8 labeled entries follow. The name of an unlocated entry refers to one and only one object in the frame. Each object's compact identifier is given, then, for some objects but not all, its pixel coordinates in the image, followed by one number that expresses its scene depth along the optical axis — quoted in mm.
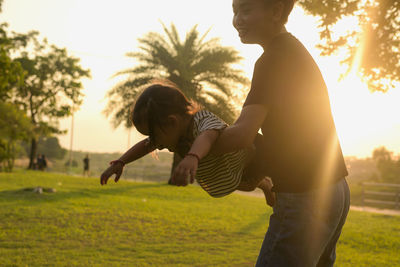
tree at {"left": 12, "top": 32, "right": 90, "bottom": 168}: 35469
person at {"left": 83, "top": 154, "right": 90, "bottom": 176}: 35219
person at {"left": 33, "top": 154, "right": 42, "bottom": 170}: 36344
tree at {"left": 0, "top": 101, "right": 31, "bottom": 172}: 25359
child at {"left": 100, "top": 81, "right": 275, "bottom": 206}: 1800
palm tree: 20703
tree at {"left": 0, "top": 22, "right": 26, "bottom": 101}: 17562
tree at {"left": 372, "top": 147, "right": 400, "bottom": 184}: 23172
